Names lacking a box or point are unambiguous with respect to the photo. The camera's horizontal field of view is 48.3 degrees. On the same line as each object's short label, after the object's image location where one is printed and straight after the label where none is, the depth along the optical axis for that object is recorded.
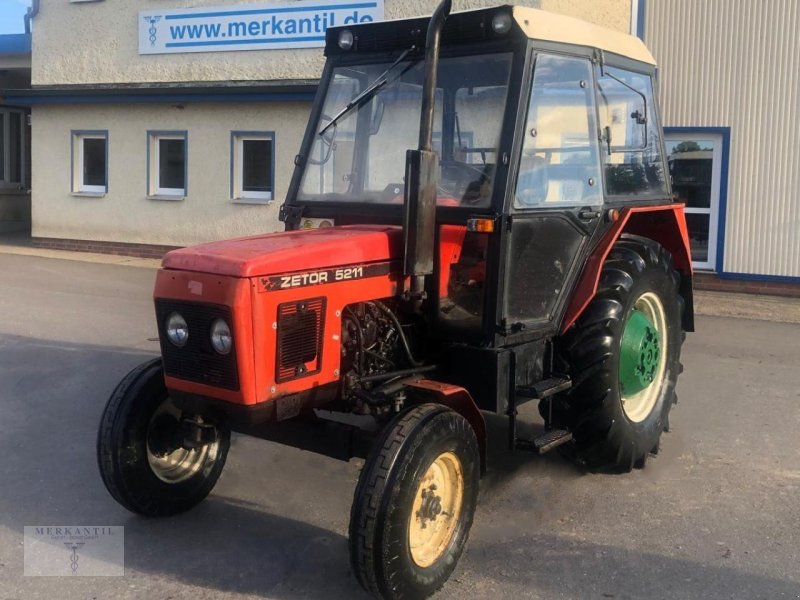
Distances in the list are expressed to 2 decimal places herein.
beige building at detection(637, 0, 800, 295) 11.95
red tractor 3.59
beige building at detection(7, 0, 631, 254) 13.76
